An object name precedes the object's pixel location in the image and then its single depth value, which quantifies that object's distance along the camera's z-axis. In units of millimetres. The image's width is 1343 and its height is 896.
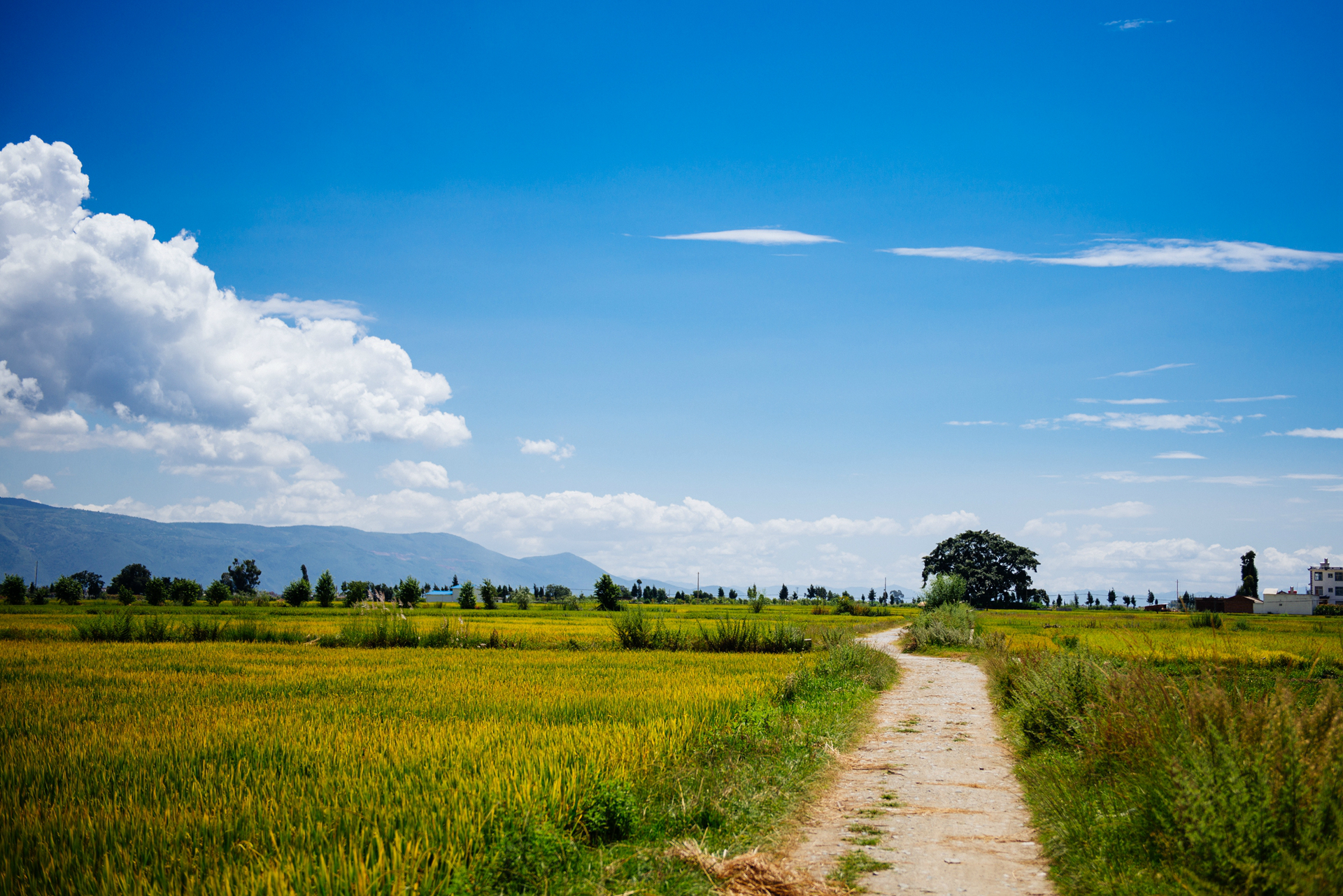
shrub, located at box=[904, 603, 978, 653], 32594
